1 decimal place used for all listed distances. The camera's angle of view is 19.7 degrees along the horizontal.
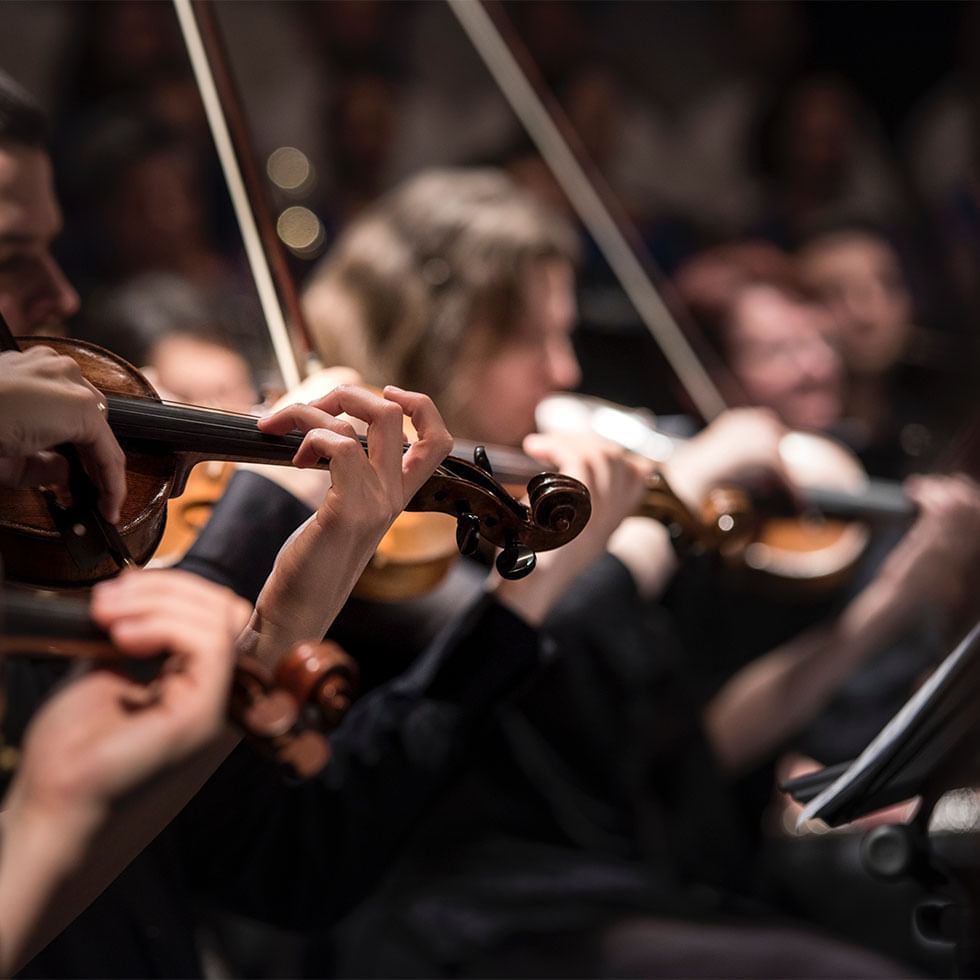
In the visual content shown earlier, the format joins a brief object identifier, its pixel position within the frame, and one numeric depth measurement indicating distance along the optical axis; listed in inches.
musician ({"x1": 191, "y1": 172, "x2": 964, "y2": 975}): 82.0
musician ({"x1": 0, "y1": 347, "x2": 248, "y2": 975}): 53.0
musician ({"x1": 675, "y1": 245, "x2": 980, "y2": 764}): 110.3
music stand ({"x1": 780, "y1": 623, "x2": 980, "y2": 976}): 66.0
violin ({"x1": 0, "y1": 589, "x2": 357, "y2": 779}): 53.6
